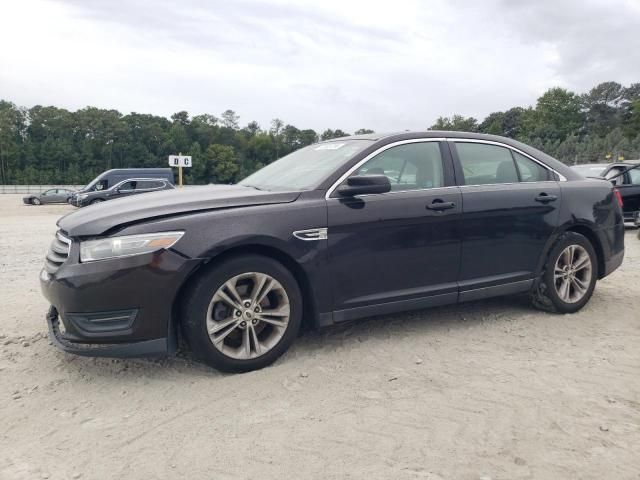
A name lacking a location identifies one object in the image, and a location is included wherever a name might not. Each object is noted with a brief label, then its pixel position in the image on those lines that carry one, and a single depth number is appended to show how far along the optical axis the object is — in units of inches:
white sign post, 962.8
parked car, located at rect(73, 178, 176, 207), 925.8
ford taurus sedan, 120.0
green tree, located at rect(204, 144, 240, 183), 3764.8
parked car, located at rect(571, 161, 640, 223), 429.1
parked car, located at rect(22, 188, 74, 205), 1327.5
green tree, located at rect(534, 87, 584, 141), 3747.5
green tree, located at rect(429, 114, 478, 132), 4085.9
